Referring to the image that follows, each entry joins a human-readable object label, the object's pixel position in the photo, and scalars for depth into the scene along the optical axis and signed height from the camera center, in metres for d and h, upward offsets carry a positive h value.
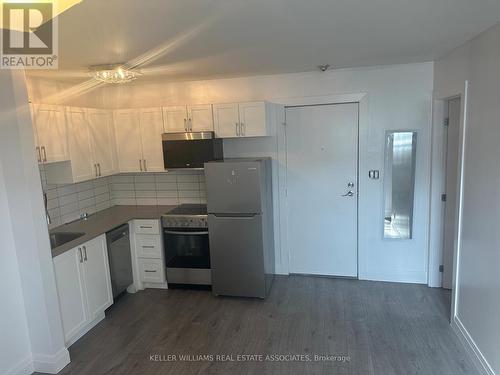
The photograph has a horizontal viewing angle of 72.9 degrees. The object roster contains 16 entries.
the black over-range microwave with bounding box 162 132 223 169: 3.80 -0.04
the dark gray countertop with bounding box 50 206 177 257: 3.09 -0.80
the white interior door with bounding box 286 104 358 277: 3.88 -0.57
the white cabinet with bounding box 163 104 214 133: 3.85 +0.31
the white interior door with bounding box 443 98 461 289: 3.43 -0.51
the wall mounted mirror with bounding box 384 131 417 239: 3.66 -0.51
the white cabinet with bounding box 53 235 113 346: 2.89 -1.25
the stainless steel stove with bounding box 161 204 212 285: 3.81 -1.16
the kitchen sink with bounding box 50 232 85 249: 3.33 -0.85
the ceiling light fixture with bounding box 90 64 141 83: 3.01 +0.67
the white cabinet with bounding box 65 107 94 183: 3.44 +0.04
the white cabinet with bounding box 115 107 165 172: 3.99 +0.10
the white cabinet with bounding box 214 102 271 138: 3.74 +0.26
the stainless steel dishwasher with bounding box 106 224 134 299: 3.56 -1.19
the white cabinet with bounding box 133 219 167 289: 3.92 -1.22
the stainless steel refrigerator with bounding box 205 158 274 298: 3.52 -0.87
